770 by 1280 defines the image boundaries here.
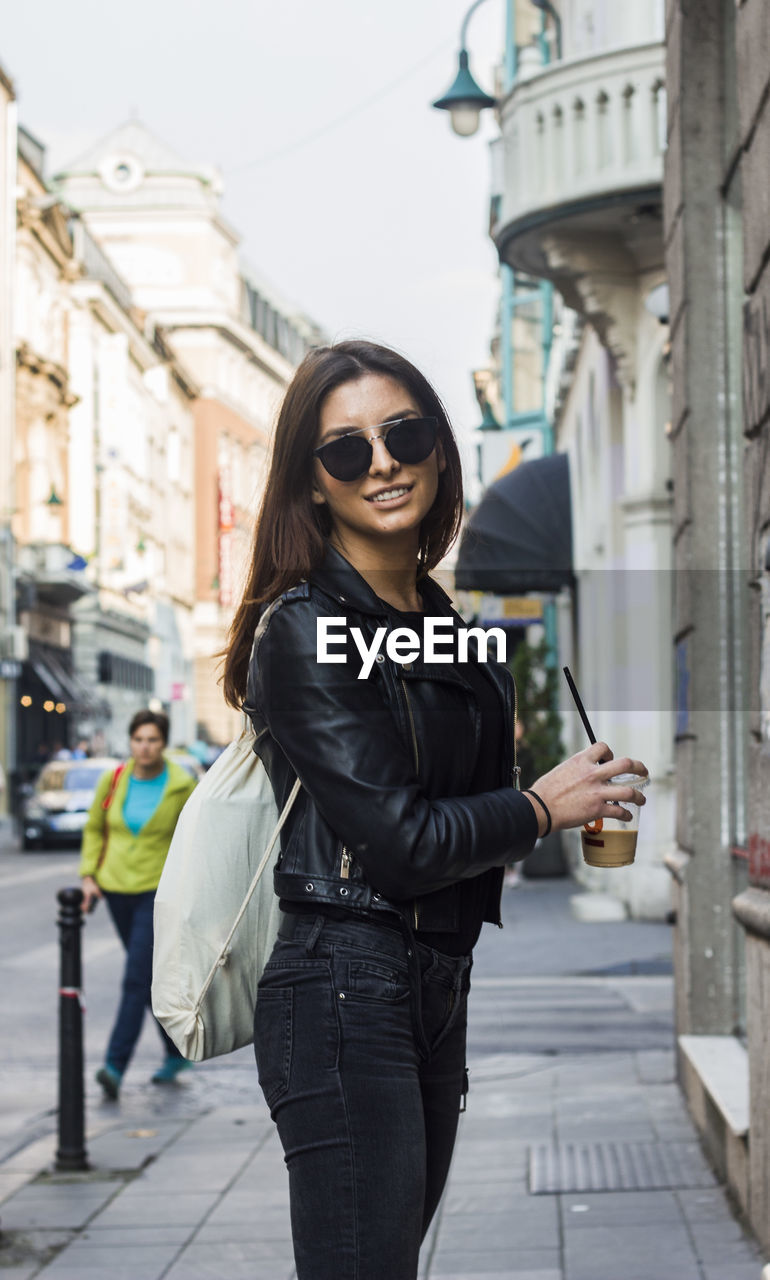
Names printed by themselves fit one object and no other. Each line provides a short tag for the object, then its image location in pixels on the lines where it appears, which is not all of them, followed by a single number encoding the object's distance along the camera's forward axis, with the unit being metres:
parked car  29.75
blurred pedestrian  8.67
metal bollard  7.01
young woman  2.53
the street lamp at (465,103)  15.60
